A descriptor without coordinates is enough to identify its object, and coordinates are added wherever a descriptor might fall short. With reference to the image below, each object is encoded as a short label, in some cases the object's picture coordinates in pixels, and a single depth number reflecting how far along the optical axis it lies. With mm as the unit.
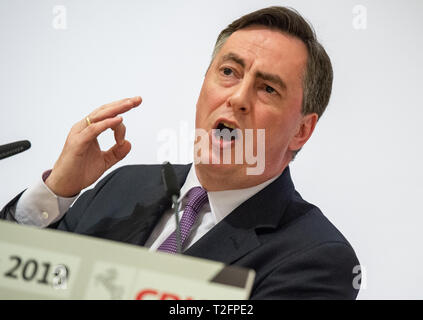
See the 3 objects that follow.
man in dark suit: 3139
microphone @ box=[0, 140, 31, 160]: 3114
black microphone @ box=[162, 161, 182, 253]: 3092
